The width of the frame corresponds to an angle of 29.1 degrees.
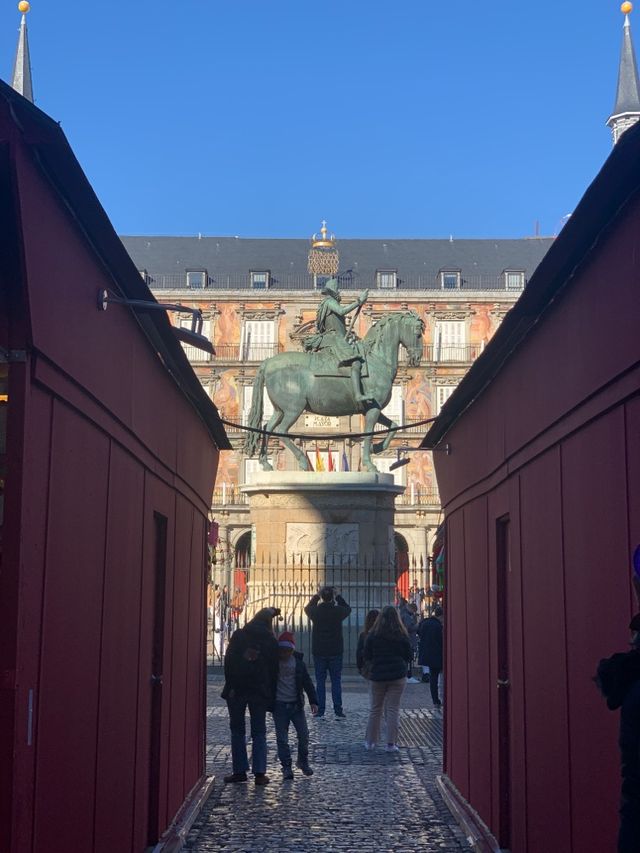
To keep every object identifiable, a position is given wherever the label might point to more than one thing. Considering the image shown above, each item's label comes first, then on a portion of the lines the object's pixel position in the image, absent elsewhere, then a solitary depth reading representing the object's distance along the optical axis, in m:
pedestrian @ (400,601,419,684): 24.64
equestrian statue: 24.47
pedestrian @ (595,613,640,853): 4.00
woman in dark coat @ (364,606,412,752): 12.99
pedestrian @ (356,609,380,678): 13.47
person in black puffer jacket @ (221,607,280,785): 10.80
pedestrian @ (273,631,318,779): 11.41
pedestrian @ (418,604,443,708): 17.88
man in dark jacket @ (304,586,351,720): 16.58
